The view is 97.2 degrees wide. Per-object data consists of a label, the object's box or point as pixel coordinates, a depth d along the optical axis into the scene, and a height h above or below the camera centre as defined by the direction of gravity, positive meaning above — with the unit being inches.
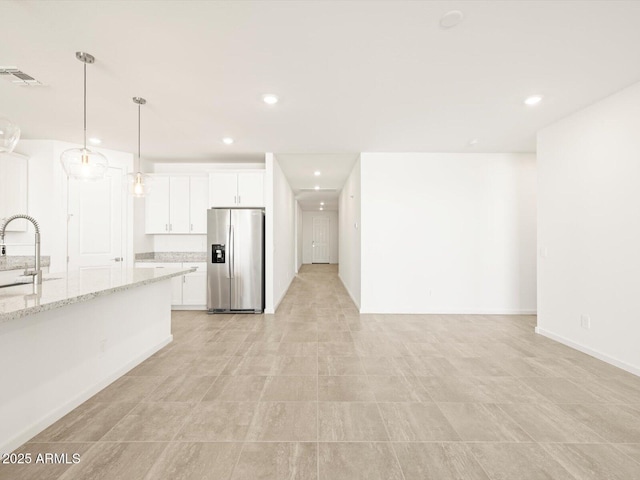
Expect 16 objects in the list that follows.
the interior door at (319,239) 563.5 +4.7
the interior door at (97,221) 173.0 +12.7
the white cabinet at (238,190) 198.1 +36.1
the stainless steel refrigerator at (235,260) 191.6 -12.7
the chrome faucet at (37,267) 82.4 -7.7
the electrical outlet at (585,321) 125.7 -36.1
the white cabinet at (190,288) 201.6 -33.5
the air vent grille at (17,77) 96.5 +58.6
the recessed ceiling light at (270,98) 113.5 +58.7
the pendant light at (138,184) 124.2 +25.4
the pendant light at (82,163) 92.7 +26.2
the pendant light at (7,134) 69.7 +27.0
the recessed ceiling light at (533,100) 116.2 +59.6
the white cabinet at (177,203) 205.8 +27.9
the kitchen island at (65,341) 65.7 -29.8
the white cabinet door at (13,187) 153.8 +30.4
